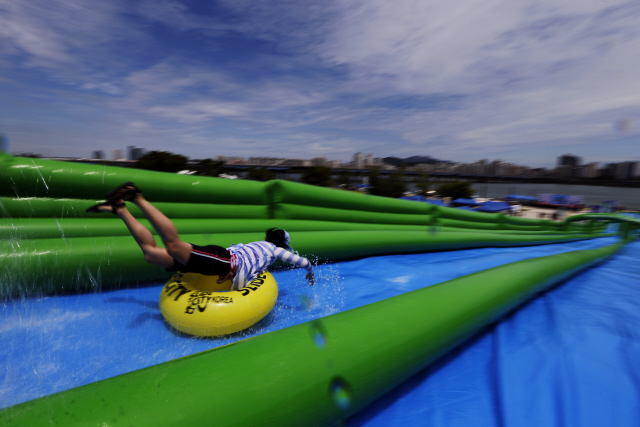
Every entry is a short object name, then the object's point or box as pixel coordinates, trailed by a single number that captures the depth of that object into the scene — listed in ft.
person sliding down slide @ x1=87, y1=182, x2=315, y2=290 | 4.52
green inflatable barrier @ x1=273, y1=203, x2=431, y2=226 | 11.03
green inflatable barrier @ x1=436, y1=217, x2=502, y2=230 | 17.89
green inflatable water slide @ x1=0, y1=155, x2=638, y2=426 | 2.78
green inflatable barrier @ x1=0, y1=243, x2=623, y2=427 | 2.58
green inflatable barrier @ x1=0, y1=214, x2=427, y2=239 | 6.64
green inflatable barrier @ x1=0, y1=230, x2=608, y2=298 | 6.16
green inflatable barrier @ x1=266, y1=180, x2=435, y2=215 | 10.75
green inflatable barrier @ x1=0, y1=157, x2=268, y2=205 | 6.57
